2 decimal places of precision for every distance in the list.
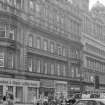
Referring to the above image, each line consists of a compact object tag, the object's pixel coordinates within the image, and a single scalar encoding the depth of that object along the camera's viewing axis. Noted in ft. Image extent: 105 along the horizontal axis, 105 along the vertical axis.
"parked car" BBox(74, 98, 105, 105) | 68.95
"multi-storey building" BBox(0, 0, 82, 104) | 143.74
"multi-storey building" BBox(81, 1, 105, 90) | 230.99
